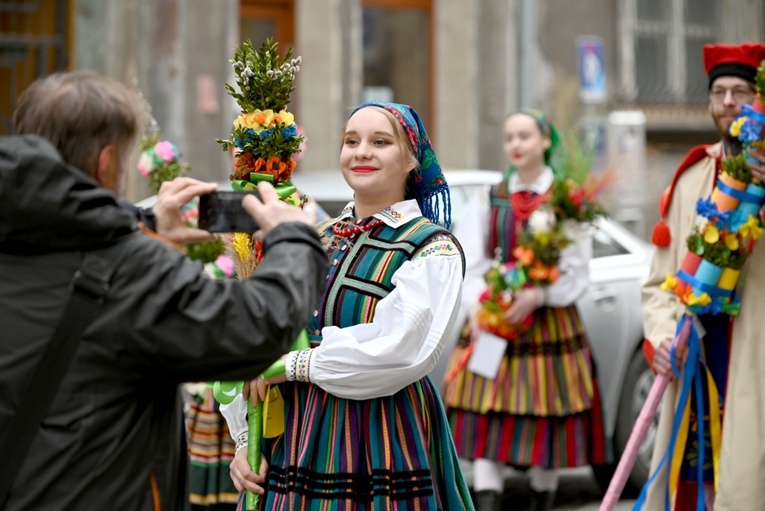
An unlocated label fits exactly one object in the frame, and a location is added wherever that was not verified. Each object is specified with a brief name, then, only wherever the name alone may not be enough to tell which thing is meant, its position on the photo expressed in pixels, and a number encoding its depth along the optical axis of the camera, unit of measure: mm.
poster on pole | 26307
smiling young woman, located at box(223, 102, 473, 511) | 6751
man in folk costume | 8994
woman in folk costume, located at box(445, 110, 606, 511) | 12176
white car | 13487
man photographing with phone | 4615
